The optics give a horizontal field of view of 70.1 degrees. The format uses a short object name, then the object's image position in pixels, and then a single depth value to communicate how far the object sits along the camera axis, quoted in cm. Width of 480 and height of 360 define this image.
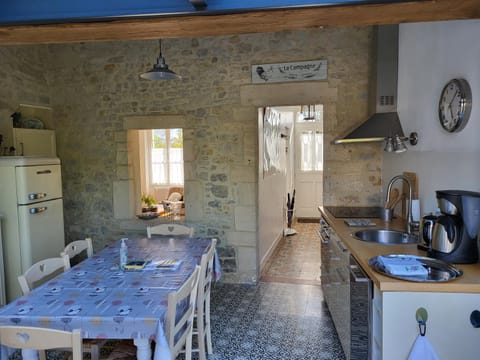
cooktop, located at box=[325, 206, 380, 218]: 346
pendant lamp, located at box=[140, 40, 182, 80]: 285
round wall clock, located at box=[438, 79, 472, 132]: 211
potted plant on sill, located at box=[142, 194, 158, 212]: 560
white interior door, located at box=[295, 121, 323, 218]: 835
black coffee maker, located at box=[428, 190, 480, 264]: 185
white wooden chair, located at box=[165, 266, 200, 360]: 175
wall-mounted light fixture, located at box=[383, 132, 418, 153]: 285
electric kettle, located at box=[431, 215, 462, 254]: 191
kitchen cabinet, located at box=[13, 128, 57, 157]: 412
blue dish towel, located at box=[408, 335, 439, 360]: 169
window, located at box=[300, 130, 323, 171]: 836
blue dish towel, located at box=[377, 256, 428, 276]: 177
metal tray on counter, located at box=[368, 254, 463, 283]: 175
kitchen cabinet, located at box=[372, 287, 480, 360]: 169
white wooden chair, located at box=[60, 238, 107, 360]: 217
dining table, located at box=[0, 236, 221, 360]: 168
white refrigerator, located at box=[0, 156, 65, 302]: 346
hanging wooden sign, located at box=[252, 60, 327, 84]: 399
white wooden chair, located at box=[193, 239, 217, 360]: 247
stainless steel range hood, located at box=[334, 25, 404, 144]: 347
